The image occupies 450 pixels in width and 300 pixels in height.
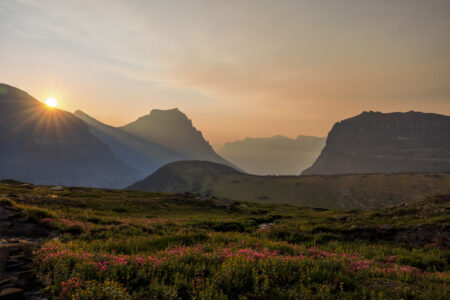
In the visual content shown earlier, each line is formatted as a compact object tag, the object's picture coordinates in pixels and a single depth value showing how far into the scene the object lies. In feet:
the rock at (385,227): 57.13
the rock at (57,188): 167.78
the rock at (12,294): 18.55
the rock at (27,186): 160.49
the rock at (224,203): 161.89
